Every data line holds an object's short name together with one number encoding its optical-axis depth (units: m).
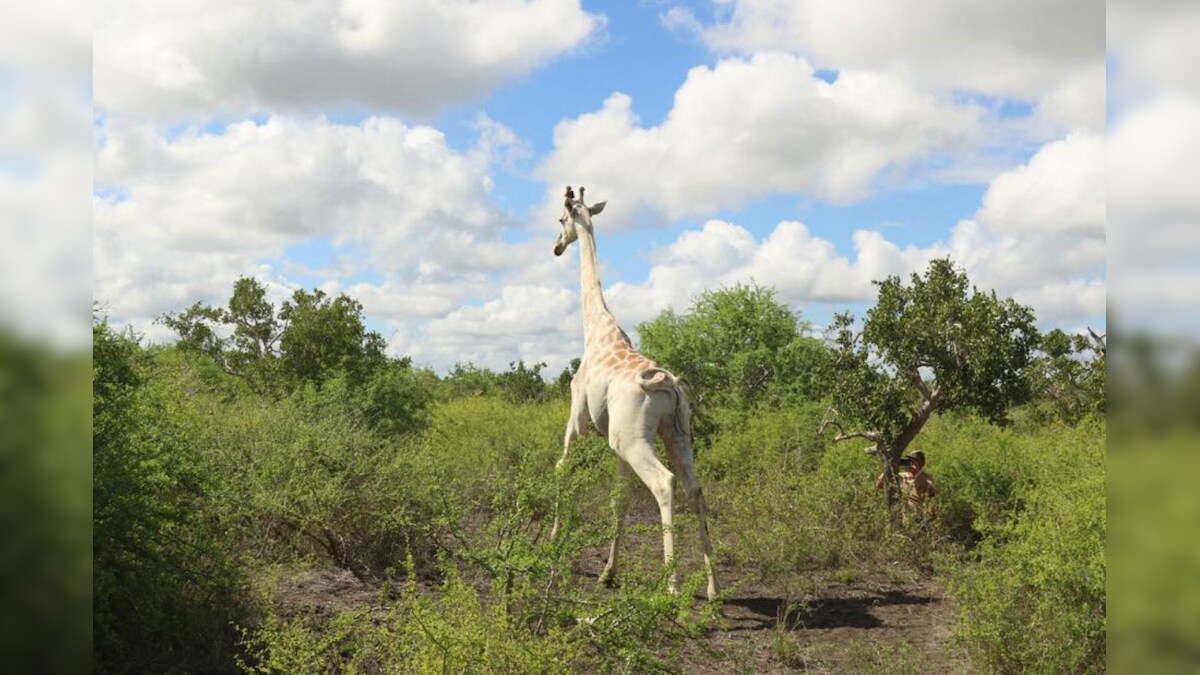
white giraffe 7.34
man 9.44
